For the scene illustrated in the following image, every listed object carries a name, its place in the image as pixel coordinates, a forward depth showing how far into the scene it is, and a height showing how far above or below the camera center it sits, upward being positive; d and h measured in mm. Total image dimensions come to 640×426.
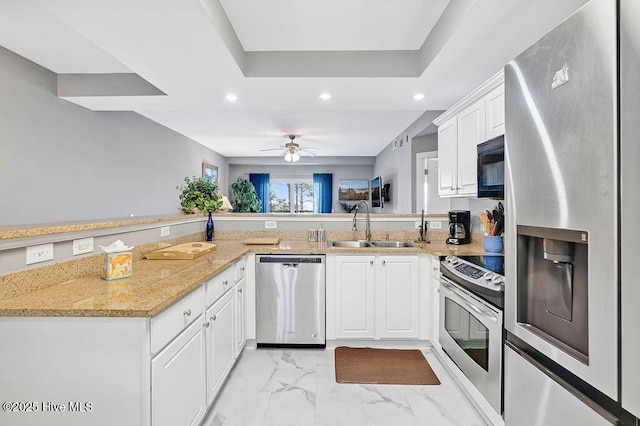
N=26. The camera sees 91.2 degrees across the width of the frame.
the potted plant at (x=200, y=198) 3000 +113
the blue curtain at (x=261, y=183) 8844 +749
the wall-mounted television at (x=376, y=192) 7117 +423
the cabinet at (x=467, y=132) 2074 +595
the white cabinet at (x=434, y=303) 2527 -772
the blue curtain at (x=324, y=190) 8812 +552
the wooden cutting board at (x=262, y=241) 3008 -309
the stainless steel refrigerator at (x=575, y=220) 837 -35
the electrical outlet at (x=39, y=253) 1402 -201
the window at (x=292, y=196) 9055 +393
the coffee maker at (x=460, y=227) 3002 -168
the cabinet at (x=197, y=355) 1270 -740
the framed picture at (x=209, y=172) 6792 +863
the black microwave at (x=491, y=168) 1932 +268
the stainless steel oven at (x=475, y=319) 1635 -671
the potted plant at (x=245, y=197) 7941 +326
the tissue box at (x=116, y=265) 1599 -289
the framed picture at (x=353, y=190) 8656 +546
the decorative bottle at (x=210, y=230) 3199 -208
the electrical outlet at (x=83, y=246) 1648 -196
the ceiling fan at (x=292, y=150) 6003 +1167
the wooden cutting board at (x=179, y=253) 2203 -308
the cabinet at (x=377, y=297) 2699 -756
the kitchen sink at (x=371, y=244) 3189 -352
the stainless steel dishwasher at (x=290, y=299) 2701 -773
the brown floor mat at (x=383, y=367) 2271 -1226
